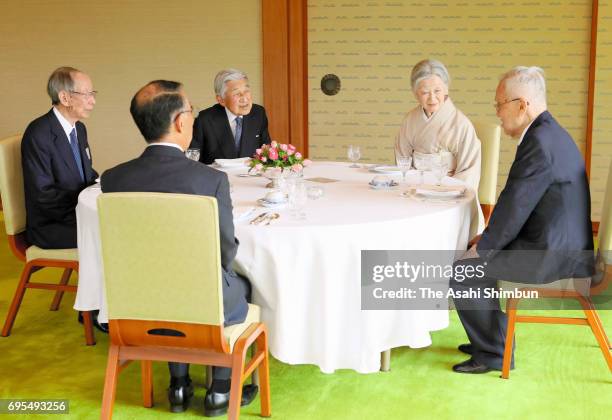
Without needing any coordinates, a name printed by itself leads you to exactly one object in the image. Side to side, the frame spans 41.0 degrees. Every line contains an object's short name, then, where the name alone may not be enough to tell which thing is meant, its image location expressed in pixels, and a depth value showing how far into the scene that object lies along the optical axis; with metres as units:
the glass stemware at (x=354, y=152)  4.43
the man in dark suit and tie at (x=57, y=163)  4.08
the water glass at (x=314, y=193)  3.76
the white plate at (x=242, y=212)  3.34
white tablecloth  3.16
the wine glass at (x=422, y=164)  4.04
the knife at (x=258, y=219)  3.26
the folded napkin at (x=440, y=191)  3.68
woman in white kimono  4.67
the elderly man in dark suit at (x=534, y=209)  3.38
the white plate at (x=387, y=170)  4.43
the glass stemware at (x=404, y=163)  4.02
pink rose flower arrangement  3.97
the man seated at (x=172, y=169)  2.82
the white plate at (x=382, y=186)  3.99
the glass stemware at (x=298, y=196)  3.47
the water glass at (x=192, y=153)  4.12
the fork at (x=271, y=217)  3.26
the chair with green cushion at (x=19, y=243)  4.06
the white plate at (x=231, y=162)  4.69
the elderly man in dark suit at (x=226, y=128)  5.10
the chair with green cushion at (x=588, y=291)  3.47
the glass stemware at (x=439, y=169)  3.94
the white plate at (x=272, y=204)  3.54
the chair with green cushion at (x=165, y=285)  2.64
